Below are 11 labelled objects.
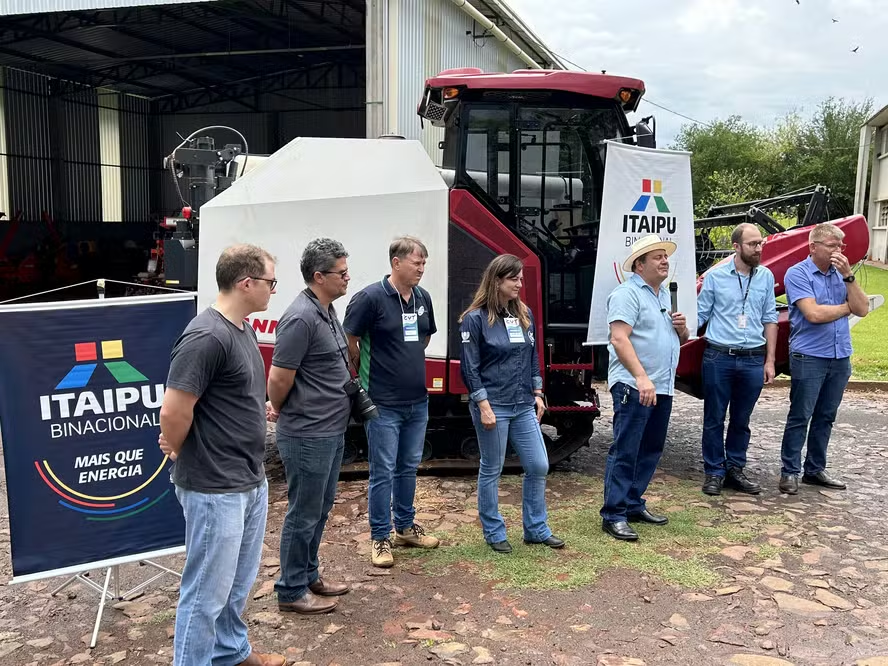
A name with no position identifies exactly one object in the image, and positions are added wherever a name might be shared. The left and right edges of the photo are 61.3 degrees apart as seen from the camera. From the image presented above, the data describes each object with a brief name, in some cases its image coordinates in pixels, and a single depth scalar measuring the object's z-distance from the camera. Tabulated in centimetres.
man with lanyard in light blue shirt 509
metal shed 1173
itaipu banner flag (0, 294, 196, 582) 329
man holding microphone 428
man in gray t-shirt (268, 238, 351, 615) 332
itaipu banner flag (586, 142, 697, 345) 484
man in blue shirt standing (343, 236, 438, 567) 400
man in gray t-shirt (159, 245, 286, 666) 257
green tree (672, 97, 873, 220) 3838
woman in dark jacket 409
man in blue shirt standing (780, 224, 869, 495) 514
